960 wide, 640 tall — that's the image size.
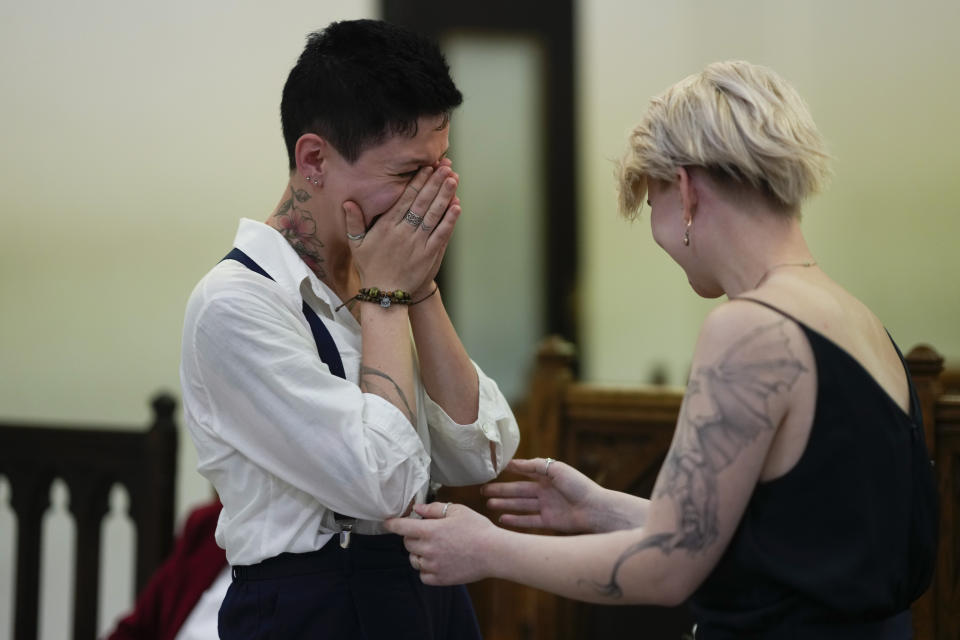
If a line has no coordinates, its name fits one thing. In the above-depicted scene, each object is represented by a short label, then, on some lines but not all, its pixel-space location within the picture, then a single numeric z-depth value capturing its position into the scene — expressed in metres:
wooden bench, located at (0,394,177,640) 6.46
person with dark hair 2.81
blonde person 2.50
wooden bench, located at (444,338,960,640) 5.76
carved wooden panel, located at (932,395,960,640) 4.89
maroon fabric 5.77
